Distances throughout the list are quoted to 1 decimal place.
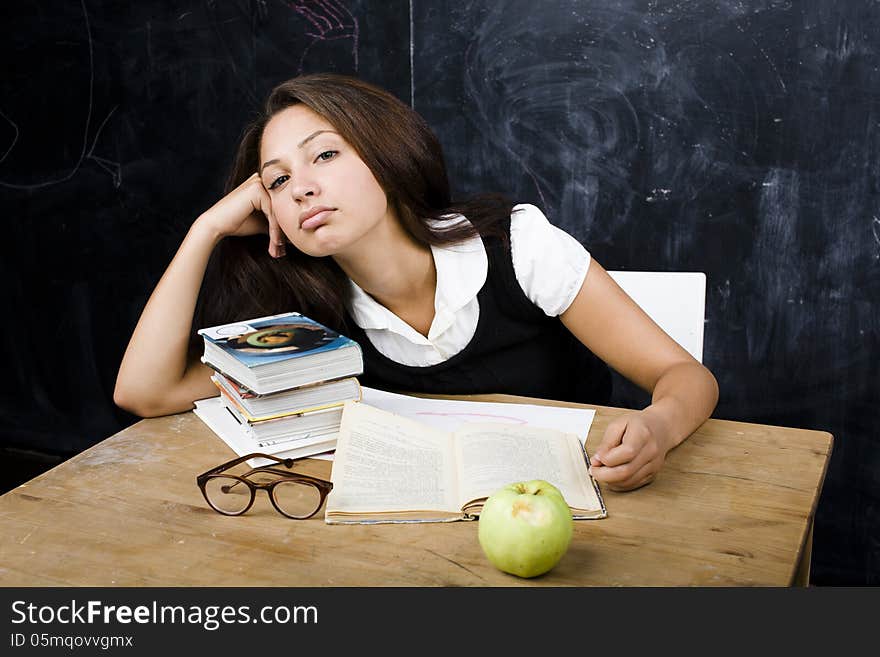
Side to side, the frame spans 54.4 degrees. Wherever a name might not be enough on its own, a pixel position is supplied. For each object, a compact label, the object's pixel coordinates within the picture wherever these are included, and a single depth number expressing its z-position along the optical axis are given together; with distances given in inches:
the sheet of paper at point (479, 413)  51.3
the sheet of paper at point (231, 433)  47.9
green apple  33.4
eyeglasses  41.1
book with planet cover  46.8
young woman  55.1
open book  39.7
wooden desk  35.3
